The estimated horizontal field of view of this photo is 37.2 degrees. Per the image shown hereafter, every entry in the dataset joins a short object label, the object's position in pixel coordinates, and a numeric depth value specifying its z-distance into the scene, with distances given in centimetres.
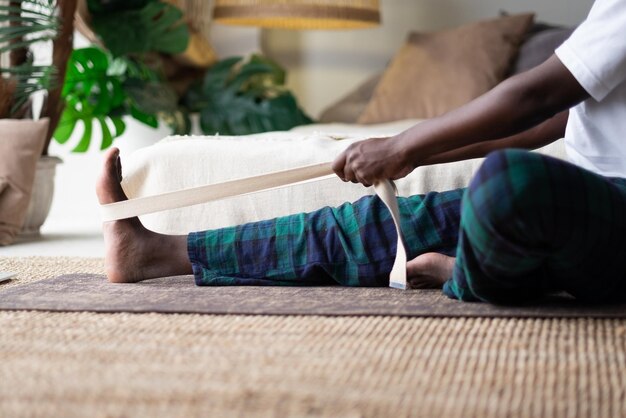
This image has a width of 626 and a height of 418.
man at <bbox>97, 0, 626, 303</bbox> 117
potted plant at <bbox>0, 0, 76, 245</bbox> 280
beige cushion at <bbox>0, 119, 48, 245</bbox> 279
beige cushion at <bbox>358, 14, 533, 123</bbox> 317
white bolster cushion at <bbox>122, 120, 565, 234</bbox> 183
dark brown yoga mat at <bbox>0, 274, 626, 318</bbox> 131
